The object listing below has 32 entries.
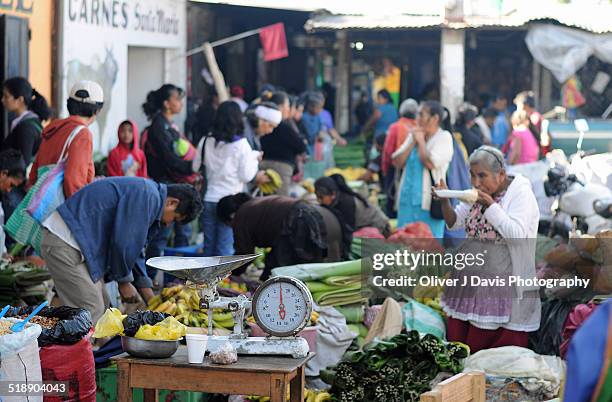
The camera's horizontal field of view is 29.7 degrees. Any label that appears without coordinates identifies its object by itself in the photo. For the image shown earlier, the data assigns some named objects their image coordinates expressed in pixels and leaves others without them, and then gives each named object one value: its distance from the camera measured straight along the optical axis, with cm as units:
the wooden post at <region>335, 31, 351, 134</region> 2117
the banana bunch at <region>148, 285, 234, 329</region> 688
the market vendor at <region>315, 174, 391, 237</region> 917
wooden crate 427
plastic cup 480
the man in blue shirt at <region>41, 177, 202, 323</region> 639
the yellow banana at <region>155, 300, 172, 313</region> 692
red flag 1841
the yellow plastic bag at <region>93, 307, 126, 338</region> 512
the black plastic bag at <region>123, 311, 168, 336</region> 505
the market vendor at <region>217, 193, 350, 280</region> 817
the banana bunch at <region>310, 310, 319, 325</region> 711
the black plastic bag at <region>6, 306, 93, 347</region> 515
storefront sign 1186
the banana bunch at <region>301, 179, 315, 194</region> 1309
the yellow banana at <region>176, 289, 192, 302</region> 711
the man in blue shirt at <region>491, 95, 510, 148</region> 1652
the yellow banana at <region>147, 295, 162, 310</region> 712
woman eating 656
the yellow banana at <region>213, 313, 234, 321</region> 705
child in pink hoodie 1034
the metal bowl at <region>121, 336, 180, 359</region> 491
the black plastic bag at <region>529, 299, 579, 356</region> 693
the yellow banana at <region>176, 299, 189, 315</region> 693
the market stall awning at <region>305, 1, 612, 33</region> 1655
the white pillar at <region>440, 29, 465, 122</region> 1692
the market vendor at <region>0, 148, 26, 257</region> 846
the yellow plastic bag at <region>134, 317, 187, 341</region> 494
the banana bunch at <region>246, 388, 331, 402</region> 625
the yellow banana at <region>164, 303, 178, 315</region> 690
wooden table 473
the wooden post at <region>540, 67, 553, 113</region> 2162
